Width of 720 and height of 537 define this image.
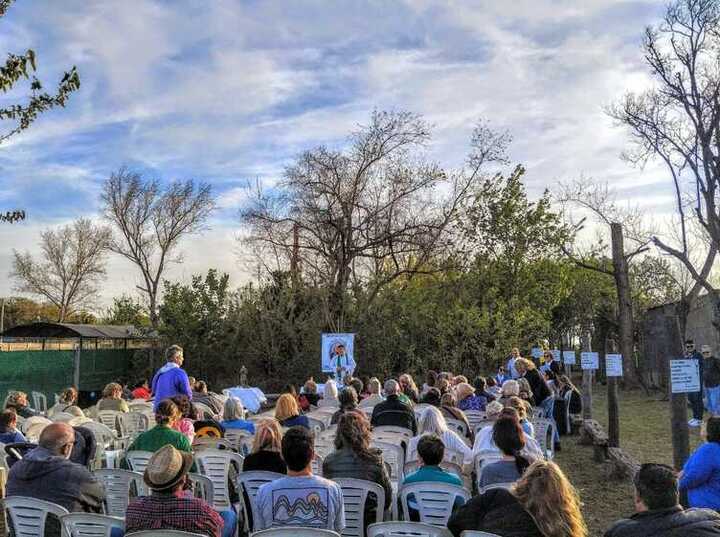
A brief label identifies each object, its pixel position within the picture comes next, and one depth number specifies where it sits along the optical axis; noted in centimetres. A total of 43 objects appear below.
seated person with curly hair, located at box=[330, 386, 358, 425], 748
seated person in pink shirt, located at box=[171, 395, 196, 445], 664
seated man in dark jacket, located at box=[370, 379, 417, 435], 766
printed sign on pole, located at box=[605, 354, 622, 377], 906
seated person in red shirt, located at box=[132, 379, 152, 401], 1327
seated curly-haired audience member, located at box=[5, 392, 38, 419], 821
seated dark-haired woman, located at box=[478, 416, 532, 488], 444
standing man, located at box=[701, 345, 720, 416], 1341
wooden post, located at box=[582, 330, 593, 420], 1165
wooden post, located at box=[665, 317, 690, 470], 677
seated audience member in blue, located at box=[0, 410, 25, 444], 637
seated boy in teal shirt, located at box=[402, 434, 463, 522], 434
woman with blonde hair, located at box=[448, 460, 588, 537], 311
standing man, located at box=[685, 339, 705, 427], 1344
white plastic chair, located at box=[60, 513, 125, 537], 346
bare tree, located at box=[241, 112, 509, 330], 2150
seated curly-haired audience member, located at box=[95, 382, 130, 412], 940
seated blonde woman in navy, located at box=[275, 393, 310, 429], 639
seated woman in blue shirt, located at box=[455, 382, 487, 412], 920
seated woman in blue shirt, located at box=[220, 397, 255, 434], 707
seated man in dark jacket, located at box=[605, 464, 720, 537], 308
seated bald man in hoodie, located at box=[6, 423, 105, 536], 415
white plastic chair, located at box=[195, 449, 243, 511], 555
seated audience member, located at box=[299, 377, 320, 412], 1071
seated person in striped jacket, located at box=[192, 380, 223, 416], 1070
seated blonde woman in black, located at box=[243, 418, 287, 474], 473
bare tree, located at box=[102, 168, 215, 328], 3666
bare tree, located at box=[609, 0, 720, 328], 1723
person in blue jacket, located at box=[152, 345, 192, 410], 870
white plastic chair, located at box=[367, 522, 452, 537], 323
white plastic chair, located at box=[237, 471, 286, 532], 460
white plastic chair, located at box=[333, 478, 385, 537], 448
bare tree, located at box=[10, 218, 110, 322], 4353
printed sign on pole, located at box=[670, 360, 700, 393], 599
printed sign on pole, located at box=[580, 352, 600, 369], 1025
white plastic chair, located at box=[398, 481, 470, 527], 425
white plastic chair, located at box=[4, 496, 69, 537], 377
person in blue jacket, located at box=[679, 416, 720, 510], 463
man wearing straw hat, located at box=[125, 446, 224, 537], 332
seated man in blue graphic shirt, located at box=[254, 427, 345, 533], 381
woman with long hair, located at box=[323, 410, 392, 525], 466
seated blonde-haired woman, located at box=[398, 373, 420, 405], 1045
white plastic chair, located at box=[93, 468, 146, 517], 486
